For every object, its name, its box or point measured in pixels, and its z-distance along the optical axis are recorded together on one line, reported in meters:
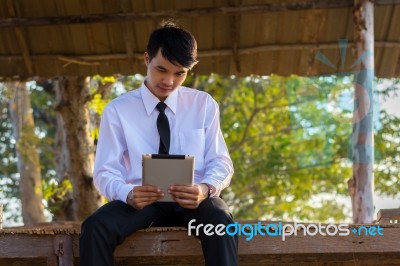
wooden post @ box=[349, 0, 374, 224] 7.03
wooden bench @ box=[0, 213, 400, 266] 3.90
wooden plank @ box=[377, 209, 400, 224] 4.54
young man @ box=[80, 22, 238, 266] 3.73
